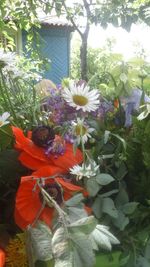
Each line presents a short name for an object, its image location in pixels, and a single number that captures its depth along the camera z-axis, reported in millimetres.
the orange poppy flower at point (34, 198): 475
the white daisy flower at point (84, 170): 499
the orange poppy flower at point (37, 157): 527
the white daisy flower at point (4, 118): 572
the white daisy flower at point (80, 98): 561
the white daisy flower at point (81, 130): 539
